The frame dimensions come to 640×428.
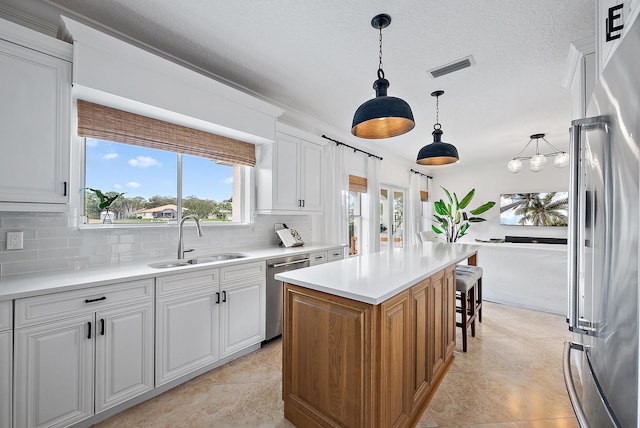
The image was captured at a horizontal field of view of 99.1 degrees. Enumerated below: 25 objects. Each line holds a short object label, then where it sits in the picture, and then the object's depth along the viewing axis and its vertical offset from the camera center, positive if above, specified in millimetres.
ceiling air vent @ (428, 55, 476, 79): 2402 +1355
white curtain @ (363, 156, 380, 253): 4855 +85
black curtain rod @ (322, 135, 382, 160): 4096 +1077
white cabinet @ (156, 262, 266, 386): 1973 -845
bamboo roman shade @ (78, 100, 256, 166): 1949 +656
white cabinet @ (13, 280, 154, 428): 1440 -828
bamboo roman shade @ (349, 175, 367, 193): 4625 +519
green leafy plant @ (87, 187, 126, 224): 2098 +81
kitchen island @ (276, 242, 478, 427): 1343 -718
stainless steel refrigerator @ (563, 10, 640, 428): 667 -86
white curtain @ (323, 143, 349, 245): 4031 +300
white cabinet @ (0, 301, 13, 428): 1366 -750
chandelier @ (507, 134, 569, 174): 4234 +883
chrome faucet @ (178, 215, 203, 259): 2410 -199
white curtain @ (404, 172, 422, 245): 6535 +72
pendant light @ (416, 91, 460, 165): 2668 +608
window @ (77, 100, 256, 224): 2074 +395
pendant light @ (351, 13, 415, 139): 1634 +648
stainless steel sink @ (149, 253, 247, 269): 2260 -445
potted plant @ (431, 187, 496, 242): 6105 -41
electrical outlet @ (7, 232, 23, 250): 1704 -185
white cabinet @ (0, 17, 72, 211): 1528 +548
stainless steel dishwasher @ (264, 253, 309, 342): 2709 -822
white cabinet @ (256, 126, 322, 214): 3064 +452
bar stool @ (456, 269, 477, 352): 2590 -820
